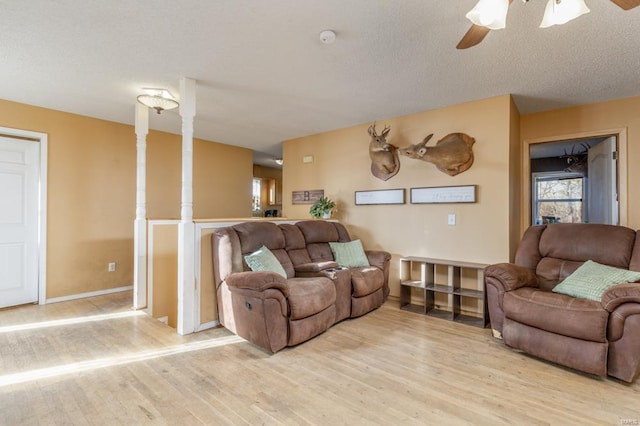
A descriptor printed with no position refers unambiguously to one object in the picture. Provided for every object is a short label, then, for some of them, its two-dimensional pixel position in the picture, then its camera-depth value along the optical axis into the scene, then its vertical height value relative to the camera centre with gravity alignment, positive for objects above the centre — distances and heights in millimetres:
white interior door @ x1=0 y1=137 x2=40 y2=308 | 3615 -71
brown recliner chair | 2104 -683
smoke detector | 2174 +1300
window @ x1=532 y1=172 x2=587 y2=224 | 6424 +408
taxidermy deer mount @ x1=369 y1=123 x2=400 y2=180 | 4014 +829
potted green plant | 4555 +88
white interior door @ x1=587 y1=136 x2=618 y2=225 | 3500 +408
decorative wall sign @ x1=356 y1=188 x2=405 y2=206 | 4141 +261
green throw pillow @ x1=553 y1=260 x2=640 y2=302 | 2369 -520
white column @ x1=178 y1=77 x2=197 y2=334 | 2945 -179
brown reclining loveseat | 2549 -673
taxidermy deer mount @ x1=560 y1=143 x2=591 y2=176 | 5789 +1035
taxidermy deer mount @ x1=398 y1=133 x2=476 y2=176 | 3564 +743
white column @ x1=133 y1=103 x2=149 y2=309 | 3732 -132
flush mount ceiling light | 3189 +1231
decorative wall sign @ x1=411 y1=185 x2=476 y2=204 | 3578 +257
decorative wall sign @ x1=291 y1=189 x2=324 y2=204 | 5051 +325
